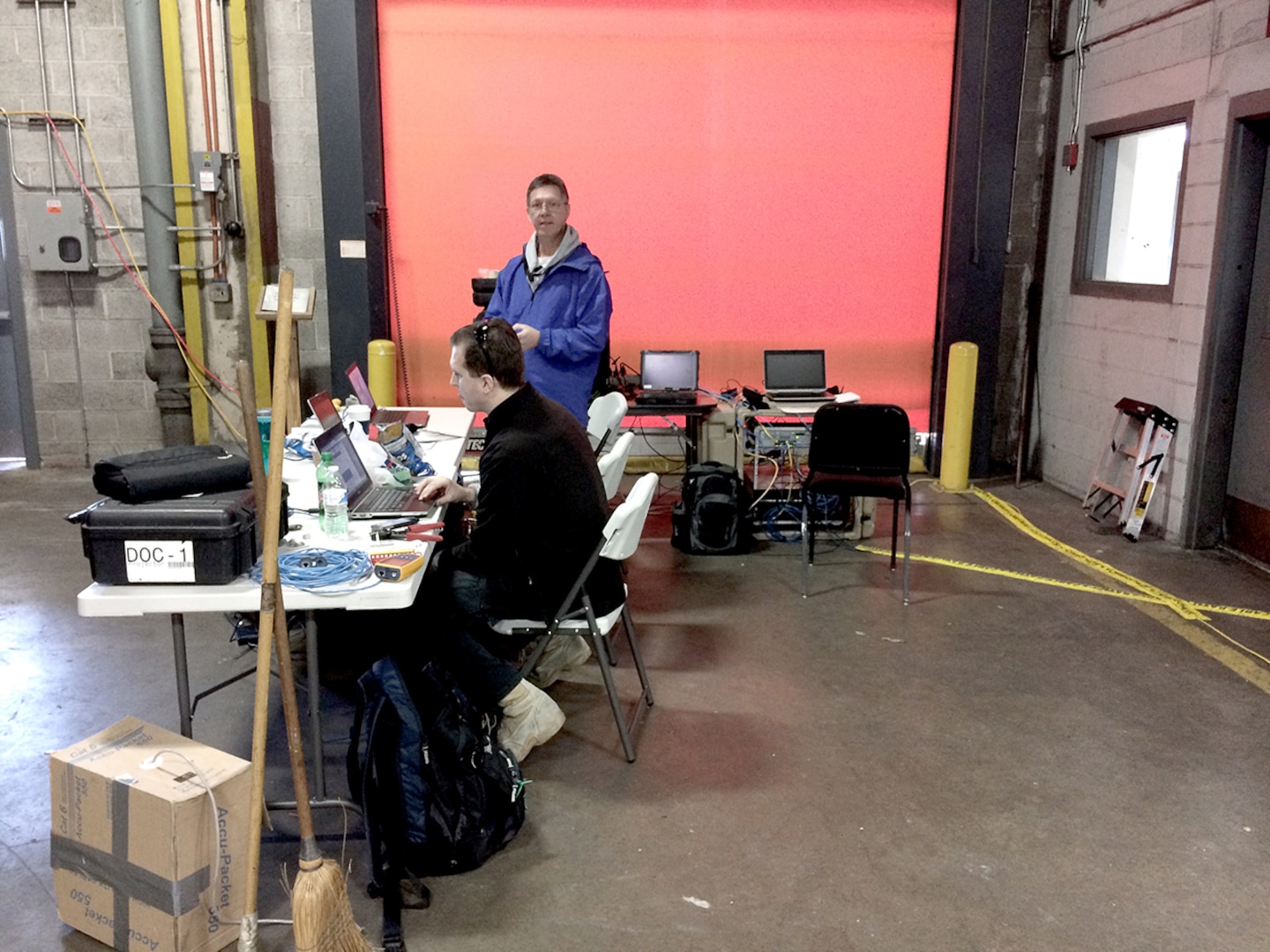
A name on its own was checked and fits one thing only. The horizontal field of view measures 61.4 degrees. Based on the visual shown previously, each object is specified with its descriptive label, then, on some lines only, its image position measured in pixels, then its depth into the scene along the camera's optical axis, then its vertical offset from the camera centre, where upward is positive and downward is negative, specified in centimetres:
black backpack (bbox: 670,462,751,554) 493 -110
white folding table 232 -73
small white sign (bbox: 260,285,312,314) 340 -12
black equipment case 232 -60
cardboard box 212 -116
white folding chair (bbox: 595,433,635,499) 362 -66
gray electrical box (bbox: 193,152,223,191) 598 +51
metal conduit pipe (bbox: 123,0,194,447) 587 +30
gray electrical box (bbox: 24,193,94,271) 610 +15
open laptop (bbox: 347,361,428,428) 398 -60
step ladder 516 -96
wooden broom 190 -96
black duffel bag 235 -47
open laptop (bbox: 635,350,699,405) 546 -52
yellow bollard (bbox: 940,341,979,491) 613 -83
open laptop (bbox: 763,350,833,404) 546 -52
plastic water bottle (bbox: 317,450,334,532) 306 -61
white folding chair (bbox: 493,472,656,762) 286 -93
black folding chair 438 -75
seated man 280 -67
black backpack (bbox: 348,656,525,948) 239 -117
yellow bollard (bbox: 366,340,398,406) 616 -59
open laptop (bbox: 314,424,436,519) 296 -66
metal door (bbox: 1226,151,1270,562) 475 -70
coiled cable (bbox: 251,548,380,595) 238 -69
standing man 404 -15
